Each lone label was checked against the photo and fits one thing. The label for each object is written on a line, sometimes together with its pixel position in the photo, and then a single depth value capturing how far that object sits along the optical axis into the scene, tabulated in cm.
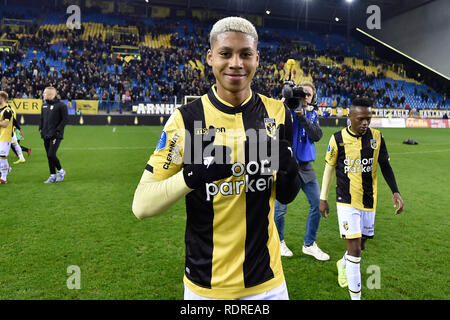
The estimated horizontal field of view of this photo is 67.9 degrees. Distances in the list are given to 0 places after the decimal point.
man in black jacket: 799
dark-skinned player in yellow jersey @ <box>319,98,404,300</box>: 356
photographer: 396
